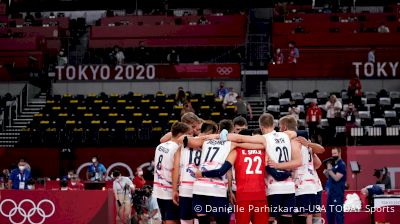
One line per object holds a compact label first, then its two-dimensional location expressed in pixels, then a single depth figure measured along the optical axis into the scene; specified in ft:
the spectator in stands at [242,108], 93.56
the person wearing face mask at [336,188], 49.16
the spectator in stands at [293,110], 88.53
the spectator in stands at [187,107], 90.18
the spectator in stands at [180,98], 98.73
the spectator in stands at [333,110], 91.15
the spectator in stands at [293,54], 109.91
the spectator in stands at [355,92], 98.79
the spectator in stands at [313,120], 87.76
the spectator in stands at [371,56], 109.09
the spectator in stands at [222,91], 104.27
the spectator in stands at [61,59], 115.24
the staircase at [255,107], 99.28
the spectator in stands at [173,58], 113.39
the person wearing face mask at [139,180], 67.87
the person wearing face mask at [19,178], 78.52
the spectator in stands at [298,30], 118.21
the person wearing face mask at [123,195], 60.18
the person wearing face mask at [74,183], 74.76
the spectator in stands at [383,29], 116.53
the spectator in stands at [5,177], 82.22
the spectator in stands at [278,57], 109.85
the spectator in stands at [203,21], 124.67
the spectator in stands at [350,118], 89.76
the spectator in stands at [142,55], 114.62
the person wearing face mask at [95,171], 82.53
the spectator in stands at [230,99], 99.91
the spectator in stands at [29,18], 131.73
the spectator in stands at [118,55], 114.80
